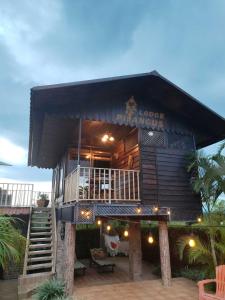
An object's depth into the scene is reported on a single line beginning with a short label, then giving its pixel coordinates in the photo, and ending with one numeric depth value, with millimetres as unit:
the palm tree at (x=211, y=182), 6527
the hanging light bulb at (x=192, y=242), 6277
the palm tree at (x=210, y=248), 6168
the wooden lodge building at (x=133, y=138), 6406
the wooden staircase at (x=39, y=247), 6410
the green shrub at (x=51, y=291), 5262
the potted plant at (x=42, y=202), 12062
